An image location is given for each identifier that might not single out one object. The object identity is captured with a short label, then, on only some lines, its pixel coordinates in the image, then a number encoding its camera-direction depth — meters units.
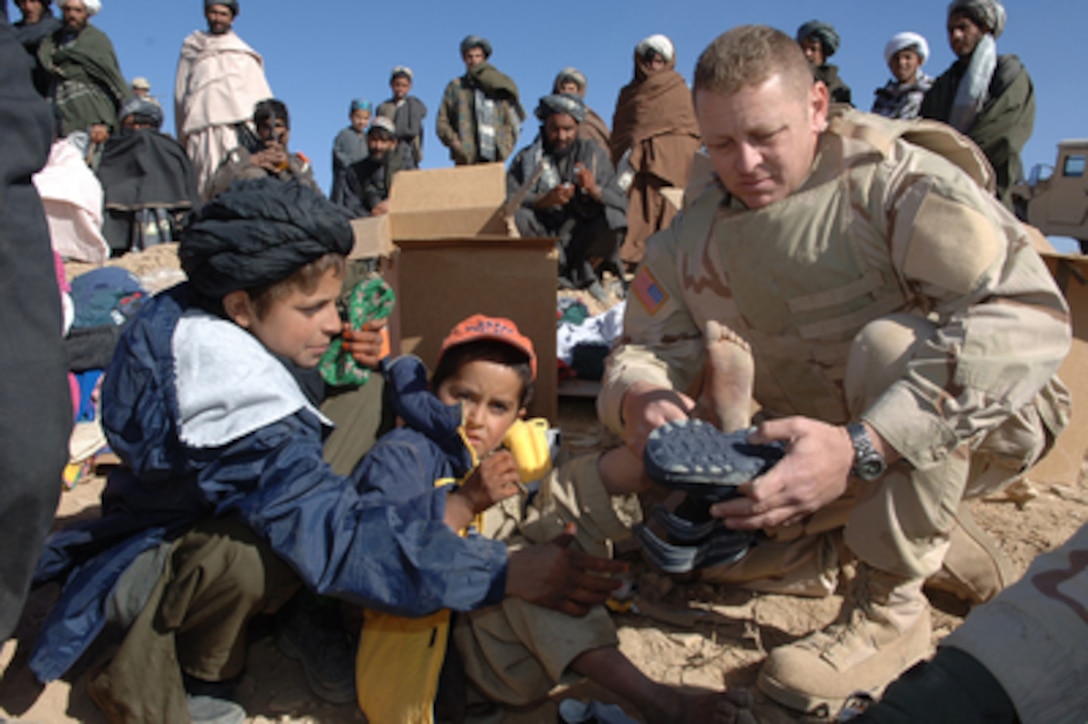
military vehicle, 11.86
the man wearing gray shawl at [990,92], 5.48
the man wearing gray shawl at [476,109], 7.78
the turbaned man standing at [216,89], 7.45
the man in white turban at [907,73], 6.19
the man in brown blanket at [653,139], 6.97
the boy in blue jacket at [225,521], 1.61
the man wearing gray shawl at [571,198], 6.20
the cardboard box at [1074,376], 2.59
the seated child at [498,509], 1.68
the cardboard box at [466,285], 3.27
